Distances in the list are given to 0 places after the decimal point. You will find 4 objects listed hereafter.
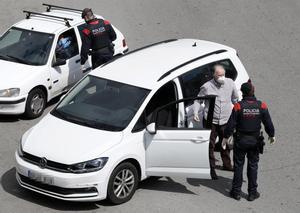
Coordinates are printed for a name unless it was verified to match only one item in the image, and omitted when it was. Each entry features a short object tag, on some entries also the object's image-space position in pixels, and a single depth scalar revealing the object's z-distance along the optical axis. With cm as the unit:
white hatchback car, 2541
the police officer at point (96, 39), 2680
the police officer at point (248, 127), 1970
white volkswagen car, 1897
